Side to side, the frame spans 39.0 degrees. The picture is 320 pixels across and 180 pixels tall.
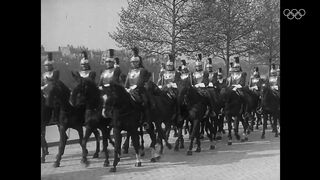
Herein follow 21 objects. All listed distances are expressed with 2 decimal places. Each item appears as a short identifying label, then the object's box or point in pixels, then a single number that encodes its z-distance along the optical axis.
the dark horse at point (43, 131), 8.75
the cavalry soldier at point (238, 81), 12.41
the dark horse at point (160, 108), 9.84
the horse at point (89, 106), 8.52
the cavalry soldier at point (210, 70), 12.61
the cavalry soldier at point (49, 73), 8.33
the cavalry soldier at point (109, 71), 8.95
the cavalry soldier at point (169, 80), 10.70
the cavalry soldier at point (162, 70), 10.61
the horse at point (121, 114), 8.48
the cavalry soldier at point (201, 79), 11.45
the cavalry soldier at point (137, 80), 9.23
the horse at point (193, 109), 10.41
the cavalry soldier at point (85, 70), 8.92
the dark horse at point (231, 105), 12.10
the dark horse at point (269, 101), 11.96
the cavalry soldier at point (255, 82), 12.23
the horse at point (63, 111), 8.71
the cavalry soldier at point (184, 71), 10.83
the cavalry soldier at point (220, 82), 12.53
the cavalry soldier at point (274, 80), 10.63
